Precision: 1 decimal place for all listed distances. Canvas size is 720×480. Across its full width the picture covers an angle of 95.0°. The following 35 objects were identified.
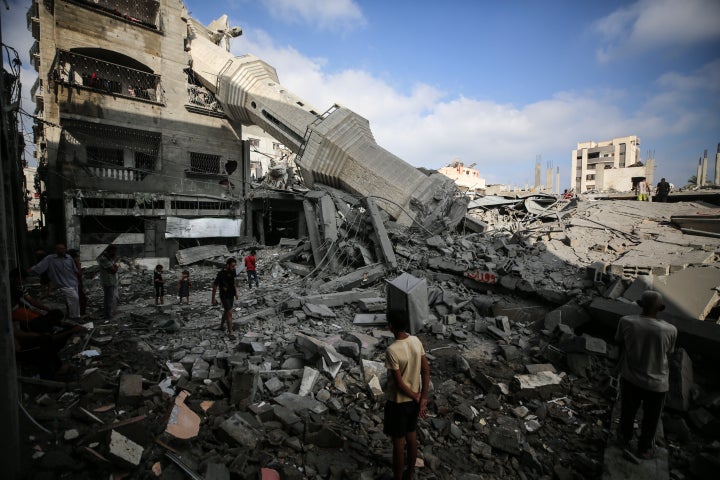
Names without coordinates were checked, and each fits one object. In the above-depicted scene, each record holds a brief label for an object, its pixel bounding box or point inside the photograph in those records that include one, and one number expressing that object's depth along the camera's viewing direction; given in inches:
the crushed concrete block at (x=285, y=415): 138.0
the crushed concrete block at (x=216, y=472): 108.0
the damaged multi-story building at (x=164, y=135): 526.0
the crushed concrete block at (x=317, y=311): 275.6
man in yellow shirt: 103.2
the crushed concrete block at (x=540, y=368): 182.7
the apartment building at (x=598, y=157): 1525.6
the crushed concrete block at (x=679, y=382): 147.2
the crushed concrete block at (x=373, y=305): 288.4
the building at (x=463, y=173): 1861.5
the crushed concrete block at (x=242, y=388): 150.5
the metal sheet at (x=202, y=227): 570.6
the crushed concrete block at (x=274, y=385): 161.6
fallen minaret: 525.7
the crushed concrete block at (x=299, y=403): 149.8
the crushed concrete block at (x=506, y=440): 132.0
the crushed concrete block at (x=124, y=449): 108.1
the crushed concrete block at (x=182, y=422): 126.5
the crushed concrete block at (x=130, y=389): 142.1
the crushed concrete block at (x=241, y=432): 124.5
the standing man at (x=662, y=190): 520.7
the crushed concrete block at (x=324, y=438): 130.3
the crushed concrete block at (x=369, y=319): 268.5
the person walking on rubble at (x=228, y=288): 238.1
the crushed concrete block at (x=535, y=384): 164.2
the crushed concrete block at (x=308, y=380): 161.9
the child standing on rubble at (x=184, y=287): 343.6
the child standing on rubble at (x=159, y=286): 333.7
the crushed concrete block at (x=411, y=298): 225.0
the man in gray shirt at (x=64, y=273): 231.9
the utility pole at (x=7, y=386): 84.7
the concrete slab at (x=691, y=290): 209.8
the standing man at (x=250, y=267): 385.0
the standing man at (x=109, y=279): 257.6
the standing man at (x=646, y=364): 116.8
